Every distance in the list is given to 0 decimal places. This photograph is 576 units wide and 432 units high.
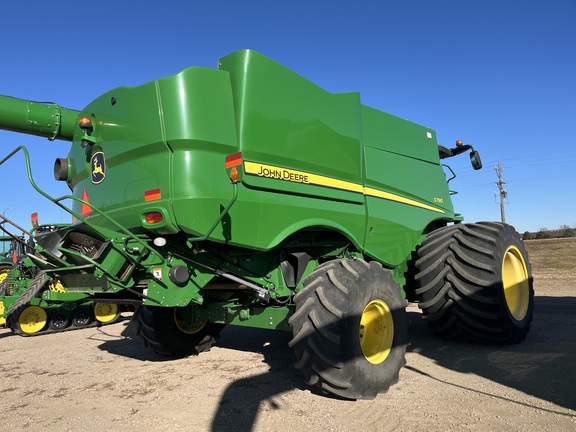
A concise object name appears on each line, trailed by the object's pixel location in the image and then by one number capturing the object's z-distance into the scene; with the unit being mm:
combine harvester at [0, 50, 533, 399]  3730
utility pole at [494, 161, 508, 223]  37172
